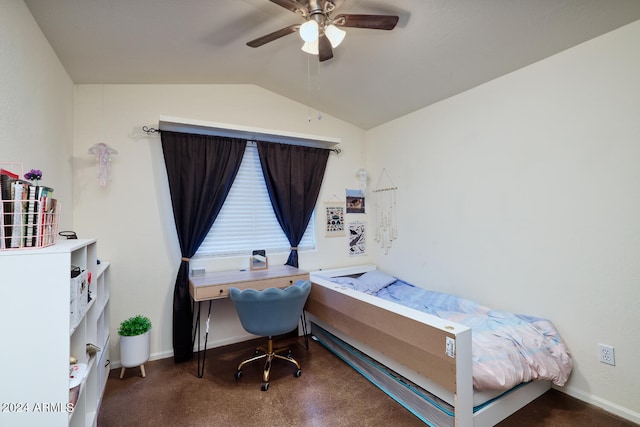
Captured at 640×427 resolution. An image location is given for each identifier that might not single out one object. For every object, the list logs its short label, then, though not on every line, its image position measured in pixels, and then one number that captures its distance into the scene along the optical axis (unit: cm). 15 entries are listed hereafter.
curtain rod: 273
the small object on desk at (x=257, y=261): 306
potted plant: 240
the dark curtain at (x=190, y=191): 271
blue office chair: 223
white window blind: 306
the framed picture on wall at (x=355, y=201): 375
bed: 164
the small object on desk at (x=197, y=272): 279
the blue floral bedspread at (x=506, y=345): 172
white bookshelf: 110
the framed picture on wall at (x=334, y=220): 360
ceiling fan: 159
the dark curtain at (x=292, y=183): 321
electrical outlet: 192
